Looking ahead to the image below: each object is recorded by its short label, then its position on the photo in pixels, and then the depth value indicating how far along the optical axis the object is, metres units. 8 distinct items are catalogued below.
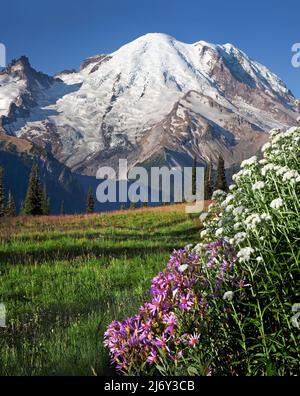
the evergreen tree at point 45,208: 88.06
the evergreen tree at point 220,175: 87.38
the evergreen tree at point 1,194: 87.31
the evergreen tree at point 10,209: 96.31
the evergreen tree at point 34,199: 73.69
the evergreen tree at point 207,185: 93.56
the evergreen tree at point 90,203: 110.54
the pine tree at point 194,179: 92.63
